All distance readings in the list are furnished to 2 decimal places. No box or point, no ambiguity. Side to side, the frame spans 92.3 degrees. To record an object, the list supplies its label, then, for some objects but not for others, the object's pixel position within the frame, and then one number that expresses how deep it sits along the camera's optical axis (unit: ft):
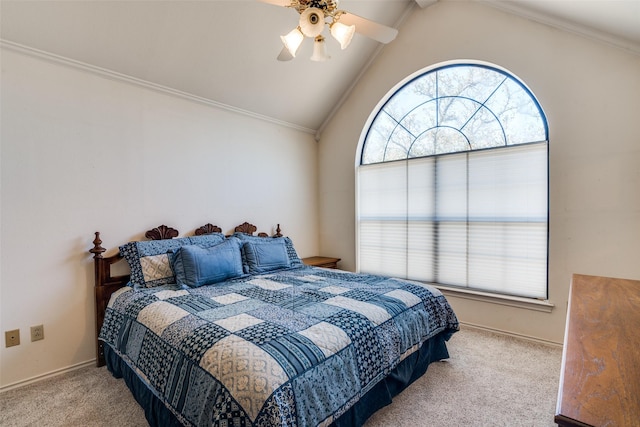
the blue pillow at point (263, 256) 9.62
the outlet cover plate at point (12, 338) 7.04
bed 4.09
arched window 9.43
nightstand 12.39
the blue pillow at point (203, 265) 8.02
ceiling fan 5.87
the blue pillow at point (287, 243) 10.51
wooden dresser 1.94
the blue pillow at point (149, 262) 8.02
